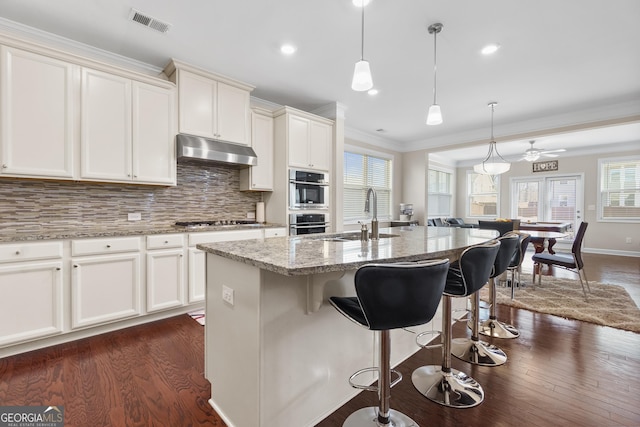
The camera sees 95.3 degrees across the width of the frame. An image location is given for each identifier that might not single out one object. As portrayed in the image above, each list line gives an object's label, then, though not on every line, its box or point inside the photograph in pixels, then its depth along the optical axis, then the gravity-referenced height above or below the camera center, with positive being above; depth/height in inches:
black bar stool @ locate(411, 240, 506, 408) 65.8 -35.3
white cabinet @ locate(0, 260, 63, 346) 84.6 -28.3
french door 290.8 +12.2
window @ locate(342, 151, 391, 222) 231.0 +23.0
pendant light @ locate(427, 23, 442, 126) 100.9 +34.1
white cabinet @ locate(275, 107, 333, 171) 157.9 +40.7
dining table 183.9 -14.9
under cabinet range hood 122.3 +25.6
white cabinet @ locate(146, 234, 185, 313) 110.6 -25.1
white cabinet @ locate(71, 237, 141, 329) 95.9 -25.4
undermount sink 93.4 -9.1
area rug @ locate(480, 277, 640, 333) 115.5 -42.4
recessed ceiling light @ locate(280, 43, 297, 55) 114.8 +64.0
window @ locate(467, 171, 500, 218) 340.8 +17.8
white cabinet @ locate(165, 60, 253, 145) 124.5 +47.6
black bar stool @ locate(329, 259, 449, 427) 45.1 -14.6
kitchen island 52.3 -24.4
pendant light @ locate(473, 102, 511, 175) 201.2 +29.6
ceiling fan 234.7 +45.4
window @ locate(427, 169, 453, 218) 327.9 +18.3
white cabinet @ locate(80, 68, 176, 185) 103.5 +29.5
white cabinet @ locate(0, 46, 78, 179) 89.0 +29.5
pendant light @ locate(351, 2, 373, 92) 76.2 +34.9
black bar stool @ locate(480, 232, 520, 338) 85.1 -39.3
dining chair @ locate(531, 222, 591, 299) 139.6 -24.3
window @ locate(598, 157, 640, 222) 261.7 +19.2
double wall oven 159.0 +4.1
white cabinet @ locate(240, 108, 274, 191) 153.9 +29.7
